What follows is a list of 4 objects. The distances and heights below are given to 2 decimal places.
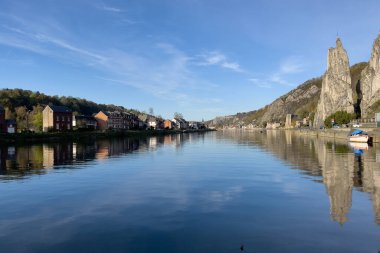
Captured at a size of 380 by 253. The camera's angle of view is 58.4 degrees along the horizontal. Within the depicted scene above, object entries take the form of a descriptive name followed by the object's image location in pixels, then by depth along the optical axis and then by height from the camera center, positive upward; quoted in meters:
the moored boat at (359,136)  77.75 -2.09
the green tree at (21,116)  148.65 +7.83
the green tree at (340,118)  164.12 +4.63
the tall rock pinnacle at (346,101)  191.55 +15.27
